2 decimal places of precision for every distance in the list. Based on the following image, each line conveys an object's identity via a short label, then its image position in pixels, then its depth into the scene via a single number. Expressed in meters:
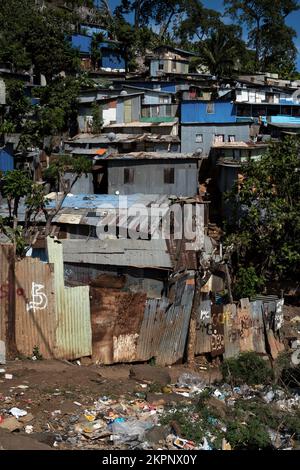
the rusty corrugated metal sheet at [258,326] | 10.95
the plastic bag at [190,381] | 8.65
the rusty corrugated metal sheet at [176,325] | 9.49
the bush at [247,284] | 14.35
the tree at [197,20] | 48.34
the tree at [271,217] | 16.23
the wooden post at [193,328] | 9.69
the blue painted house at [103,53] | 40.81
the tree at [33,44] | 34.16
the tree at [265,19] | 47.47
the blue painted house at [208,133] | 27.48
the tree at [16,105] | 25.98
